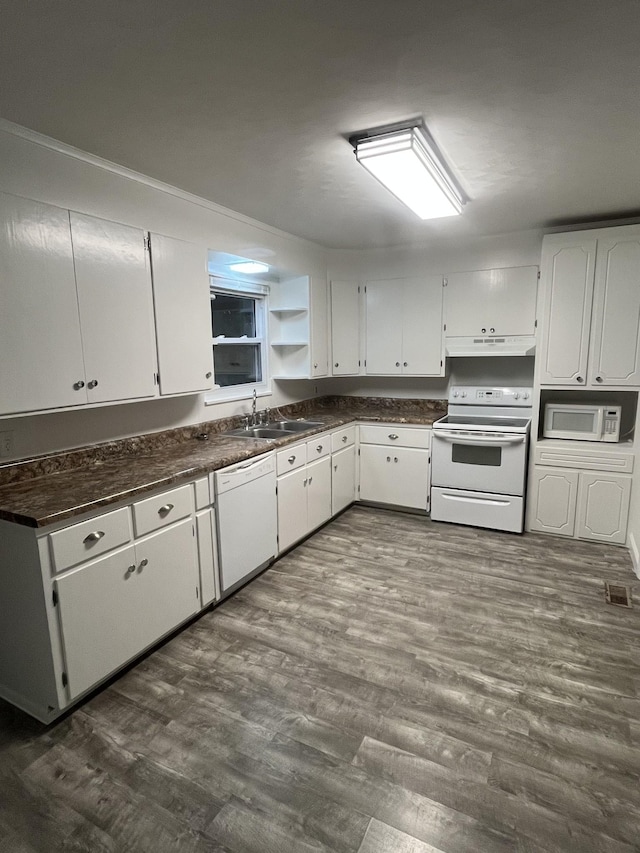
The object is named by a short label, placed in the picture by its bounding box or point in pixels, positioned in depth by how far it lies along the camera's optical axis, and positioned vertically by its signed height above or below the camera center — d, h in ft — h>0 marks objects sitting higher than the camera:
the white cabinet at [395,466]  13.30 -3.23
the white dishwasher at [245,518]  8.79 -3.27
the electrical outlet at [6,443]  6.90 -1.25
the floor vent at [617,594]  9.05 -4.82
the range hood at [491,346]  12.59 +0.25
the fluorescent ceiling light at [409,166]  6.49 +2.93
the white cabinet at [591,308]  10.72 +1.10
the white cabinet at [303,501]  10.83 -3.60
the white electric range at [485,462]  12.07 -2.88
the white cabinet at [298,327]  13.42 +0.87
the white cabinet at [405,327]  13.67 +0.87
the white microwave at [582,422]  11.49 -1.72
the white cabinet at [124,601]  6.13 -3.60
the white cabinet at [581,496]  11.31 -3.56
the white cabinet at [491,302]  12.53 +1.48
